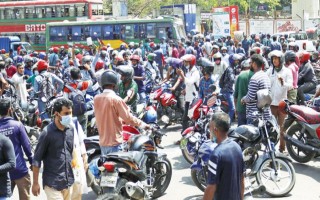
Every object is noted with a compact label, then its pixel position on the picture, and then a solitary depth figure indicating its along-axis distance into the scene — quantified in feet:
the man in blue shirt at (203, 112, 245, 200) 14.47
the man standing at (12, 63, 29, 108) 37.93
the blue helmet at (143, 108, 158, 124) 26.22
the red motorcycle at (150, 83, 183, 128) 39.06
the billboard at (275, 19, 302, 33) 137.90
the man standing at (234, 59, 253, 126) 28.78
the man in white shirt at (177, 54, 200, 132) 32.90
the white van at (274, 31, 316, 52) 99.86
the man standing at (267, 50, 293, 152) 29.89
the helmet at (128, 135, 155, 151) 21.94
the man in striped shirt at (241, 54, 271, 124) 26.32
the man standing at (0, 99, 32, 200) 18.65
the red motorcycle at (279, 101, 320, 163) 27.48
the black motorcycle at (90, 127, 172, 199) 19.44
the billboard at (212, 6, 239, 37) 113.09
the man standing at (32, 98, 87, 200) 17.46
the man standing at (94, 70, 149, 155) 21.50
